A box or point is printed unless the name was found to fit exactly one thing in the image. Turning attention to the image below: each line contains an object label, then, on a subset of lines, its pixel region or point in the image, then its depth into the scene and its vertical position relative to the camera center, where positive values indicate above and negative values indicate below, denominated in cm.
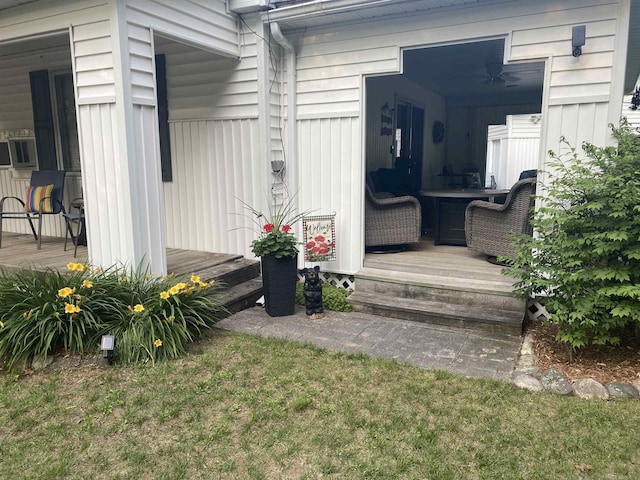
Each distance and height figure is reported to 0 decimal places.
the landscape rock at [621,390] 282 -136
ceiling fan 677 +134
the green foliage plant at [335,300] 455 -129
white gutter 422 +142
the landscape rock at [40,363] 329 -135
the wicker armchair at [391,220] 520 -61
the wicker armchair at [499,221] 449 -57
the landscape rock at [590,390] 285 -136
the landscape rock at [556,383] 290 -136
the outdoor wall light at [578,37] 364 +95
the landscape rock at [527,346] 351 -138
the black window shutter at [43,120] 596 +59
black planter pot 432 -108
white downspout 488 +46
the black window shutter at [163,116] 528 +57
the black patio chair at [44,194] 544 -31
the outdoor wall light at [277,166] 496 -1
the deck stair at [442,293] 398 -116
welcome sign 470 -72
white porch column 365 +21
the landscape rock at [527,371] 311 -137
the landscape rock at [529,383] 296 -138
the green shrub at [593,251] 303 -59
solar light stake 324 -121
